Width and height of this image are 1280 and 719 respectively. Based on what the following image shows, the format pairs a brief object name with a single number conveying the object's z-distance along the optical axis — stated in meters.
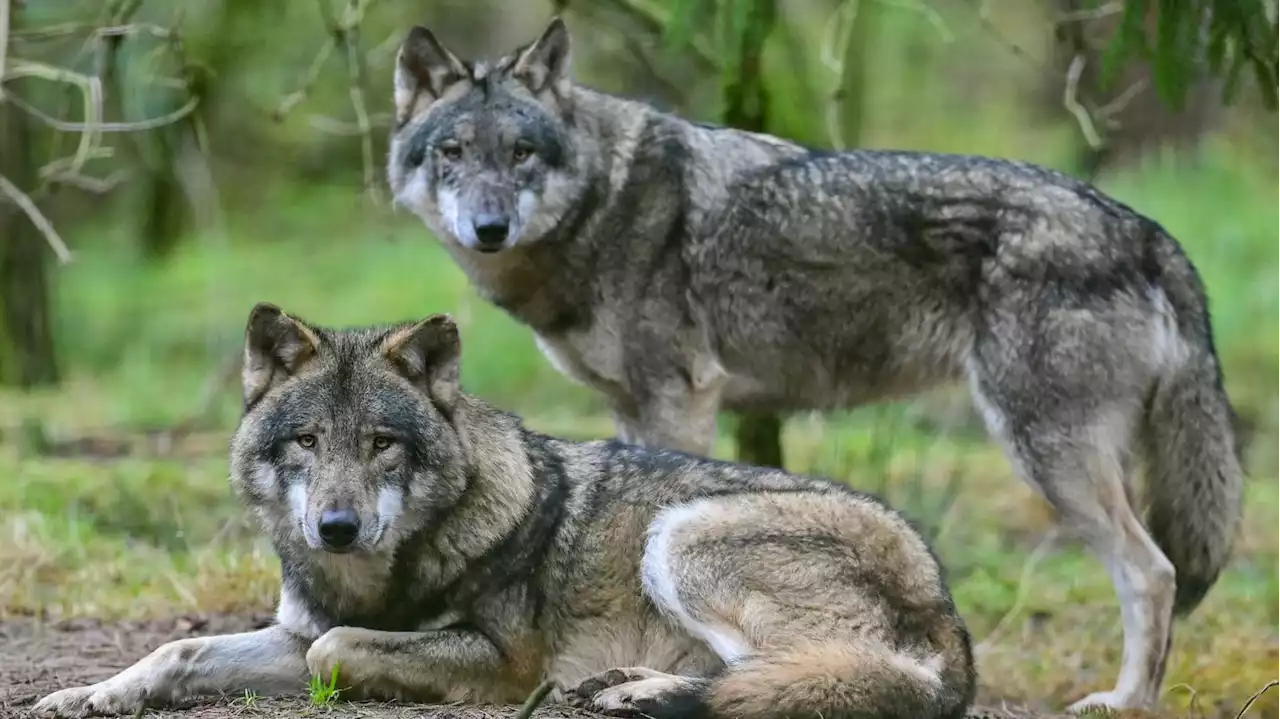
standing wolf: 12.56
